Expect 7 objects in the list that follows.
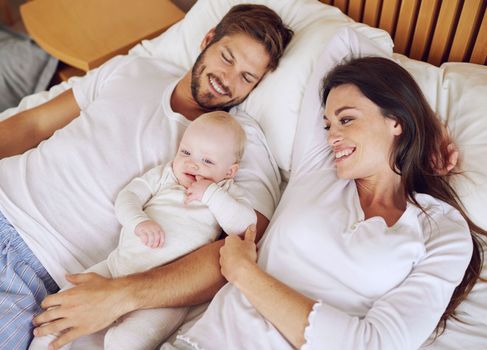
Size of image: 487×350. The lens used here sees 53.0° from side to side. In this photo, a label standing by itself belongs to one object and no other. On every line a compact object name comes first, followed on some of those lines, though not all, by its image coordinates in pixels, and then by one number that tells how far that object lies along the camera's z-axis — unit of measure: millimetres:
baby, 1357
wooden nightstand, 2225
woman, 1157
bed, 1332
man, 1314
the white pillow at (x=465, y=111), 1337
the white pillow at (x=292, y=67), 1653
